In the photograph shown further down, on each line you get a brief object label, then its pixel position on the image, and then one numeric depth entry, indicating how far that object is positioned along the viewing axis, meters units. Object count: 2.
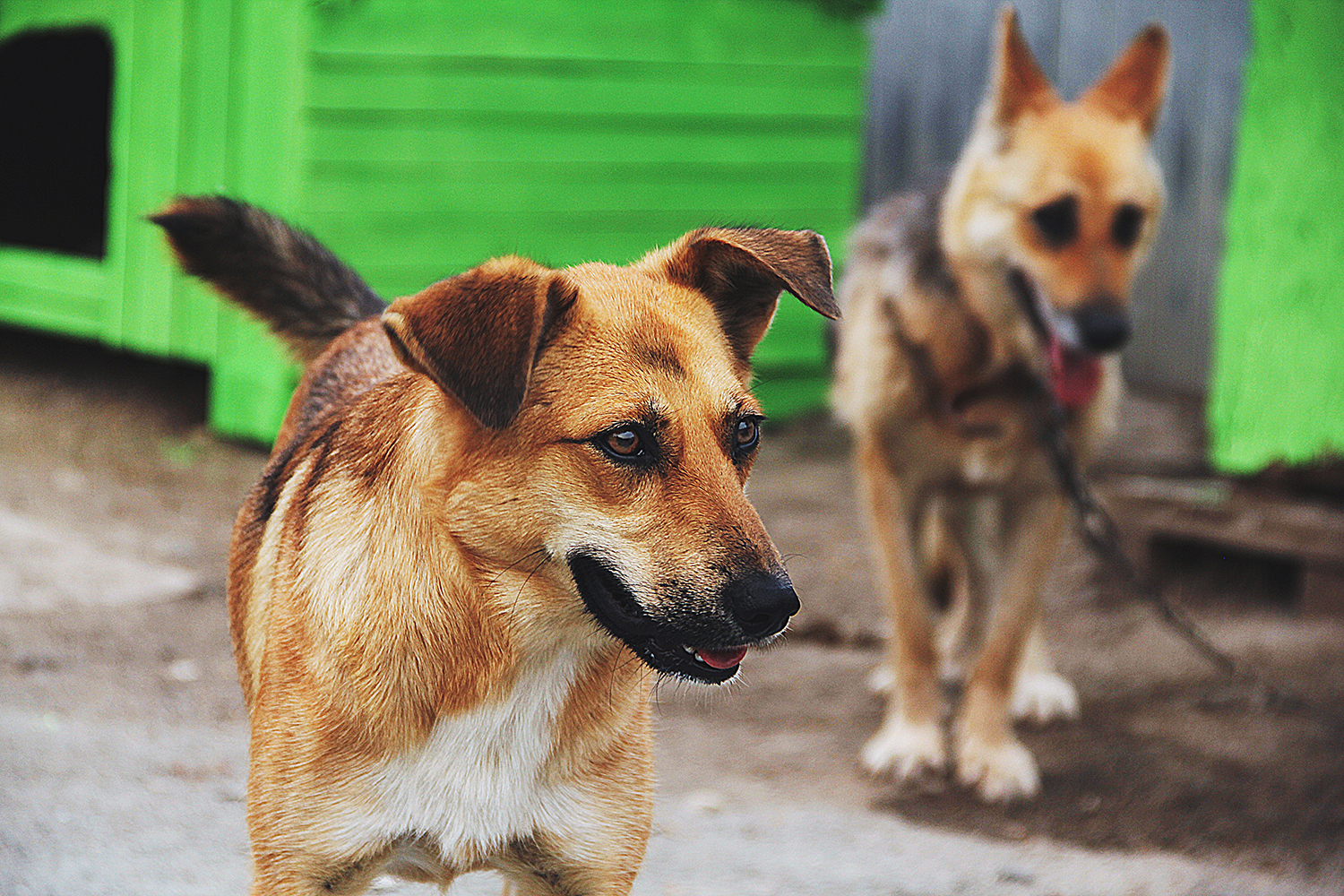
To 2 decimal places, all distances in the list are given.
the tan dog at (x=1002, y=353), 4.12
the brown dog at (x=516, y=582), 1.98
